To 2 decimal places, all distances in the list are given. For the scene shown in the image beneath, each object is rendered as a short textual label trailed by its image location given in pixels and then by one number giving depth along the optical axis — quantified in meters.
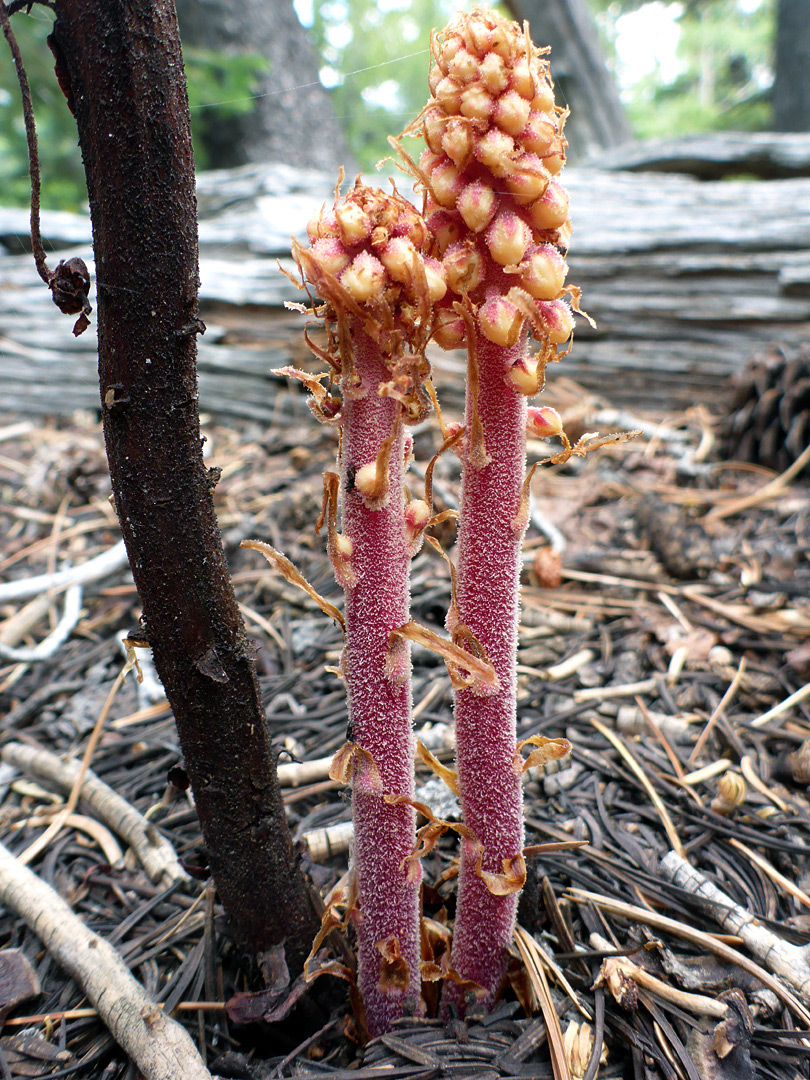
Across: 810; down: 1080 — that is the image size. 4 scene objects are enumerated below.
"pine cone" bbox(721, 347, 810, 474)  0.52
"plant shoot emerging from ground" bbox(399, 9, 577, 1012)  0.18
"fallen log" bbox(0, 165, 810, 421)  0.63
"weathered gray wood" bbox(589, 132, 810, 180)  0.72
